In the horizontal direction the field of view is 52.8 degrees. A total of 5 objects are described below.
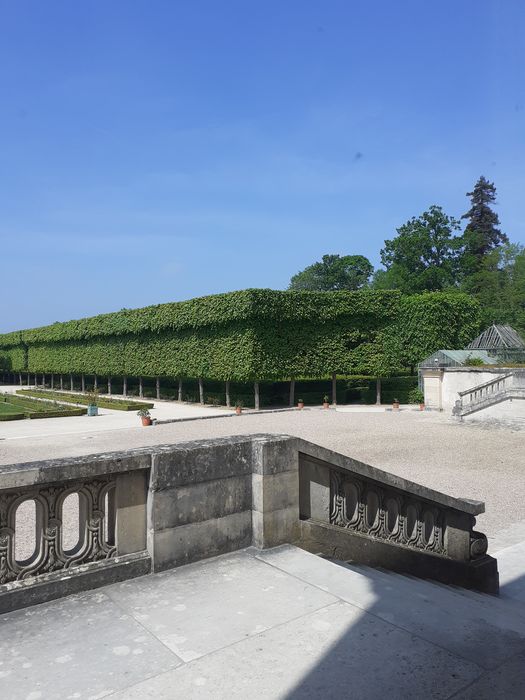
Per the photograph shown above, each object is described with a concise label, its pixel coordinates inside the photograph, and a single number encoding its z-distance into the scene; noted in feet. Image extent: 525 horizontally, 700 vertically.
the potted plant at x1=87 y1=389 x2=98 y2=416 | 100.42
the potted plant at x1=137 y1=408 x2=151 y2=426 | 86.16
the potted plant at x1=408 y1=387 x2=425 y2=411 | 117.08
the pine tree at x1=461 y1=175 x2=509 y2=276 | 280.92
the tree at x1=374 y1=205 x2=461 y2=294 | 250.37
